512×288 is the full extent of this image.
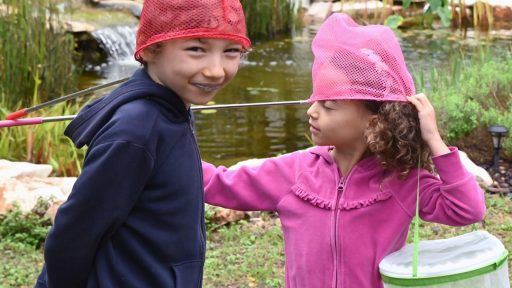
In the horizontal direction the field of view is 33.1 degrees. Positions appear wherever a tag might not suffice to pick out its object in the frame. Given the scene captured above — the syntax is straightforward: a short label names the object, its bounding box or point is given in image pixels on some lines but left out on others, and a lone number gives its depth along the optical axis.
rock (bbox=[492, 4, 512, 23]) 12.67
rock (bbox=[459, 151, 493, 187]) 4.90
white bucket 1.96
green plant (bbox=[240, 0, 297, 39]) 11.29
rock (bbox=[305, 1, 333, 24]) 13.30
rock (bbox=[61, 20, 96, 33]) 10.03
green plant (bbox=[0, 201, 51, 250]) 4.11
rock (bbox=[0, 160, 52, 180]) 4.79
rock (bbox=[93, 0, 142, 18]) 11.62
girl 2.10
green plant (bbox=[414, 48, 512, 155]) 5.46
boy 1.70
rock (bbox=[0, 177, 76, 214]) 4.35
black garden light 5.04
